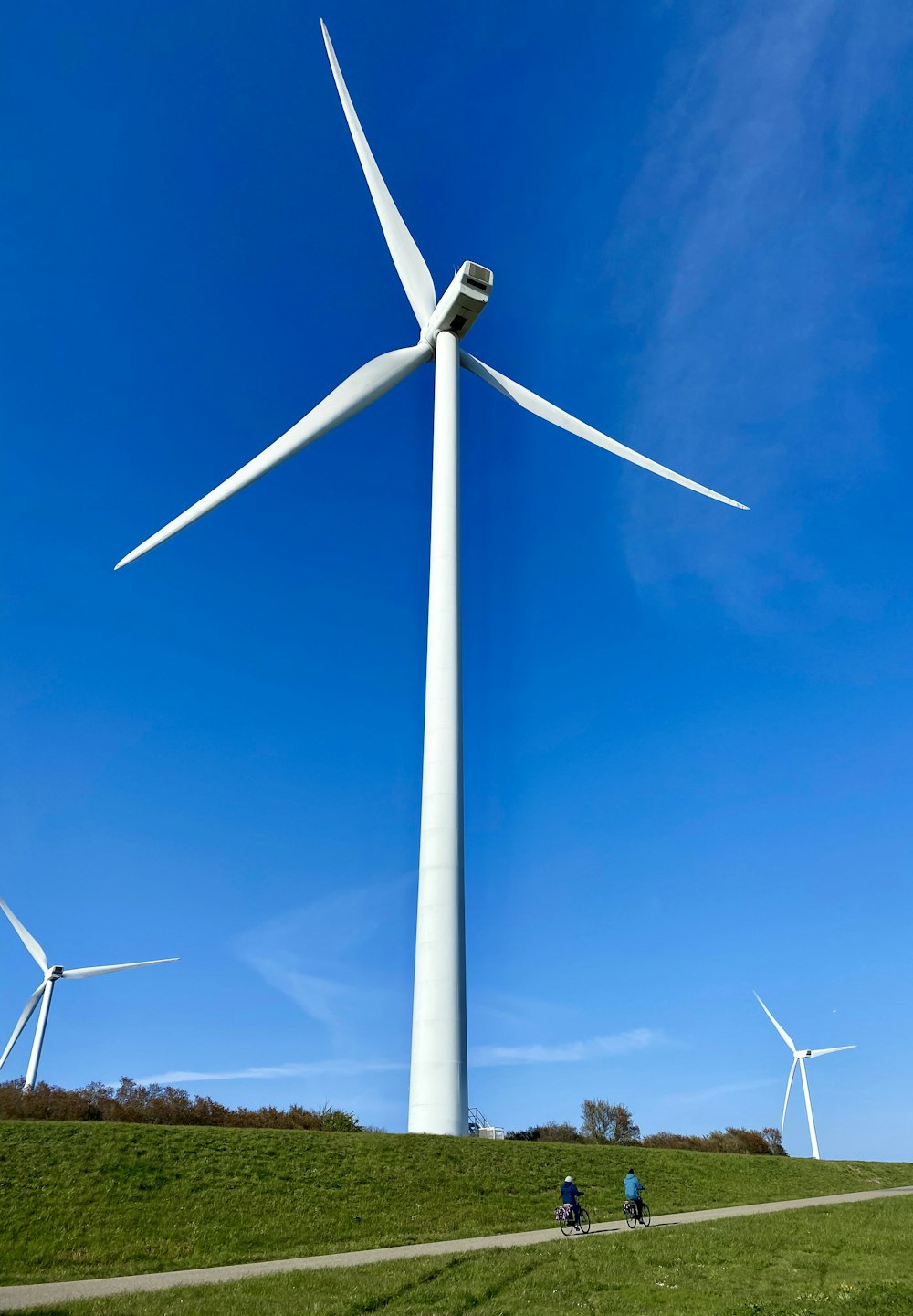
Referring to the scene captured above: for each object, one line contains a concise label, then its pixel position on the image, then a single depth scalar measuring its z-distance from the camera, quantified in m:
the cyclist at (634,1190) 25.14
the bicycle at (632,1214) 25.36
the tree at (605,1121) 75.62
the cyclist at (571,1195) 23.61
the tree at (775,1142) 68.00
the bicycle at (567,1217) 23.58
